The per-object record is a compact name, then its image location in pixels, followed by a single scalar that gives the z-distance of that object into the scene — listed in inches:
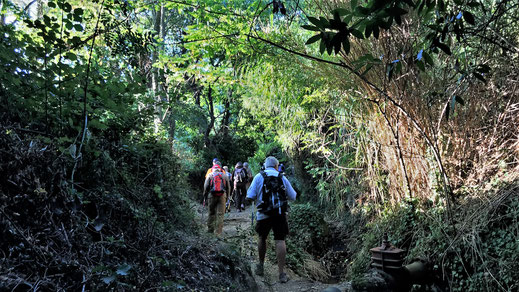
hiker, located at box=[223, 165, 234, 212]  427.2
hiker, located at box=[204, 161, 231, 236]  274.8
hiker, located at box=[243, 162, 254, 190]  476.4
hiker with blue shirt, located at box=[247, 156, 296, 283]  182.2
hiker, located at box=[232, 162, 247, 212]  458.9
